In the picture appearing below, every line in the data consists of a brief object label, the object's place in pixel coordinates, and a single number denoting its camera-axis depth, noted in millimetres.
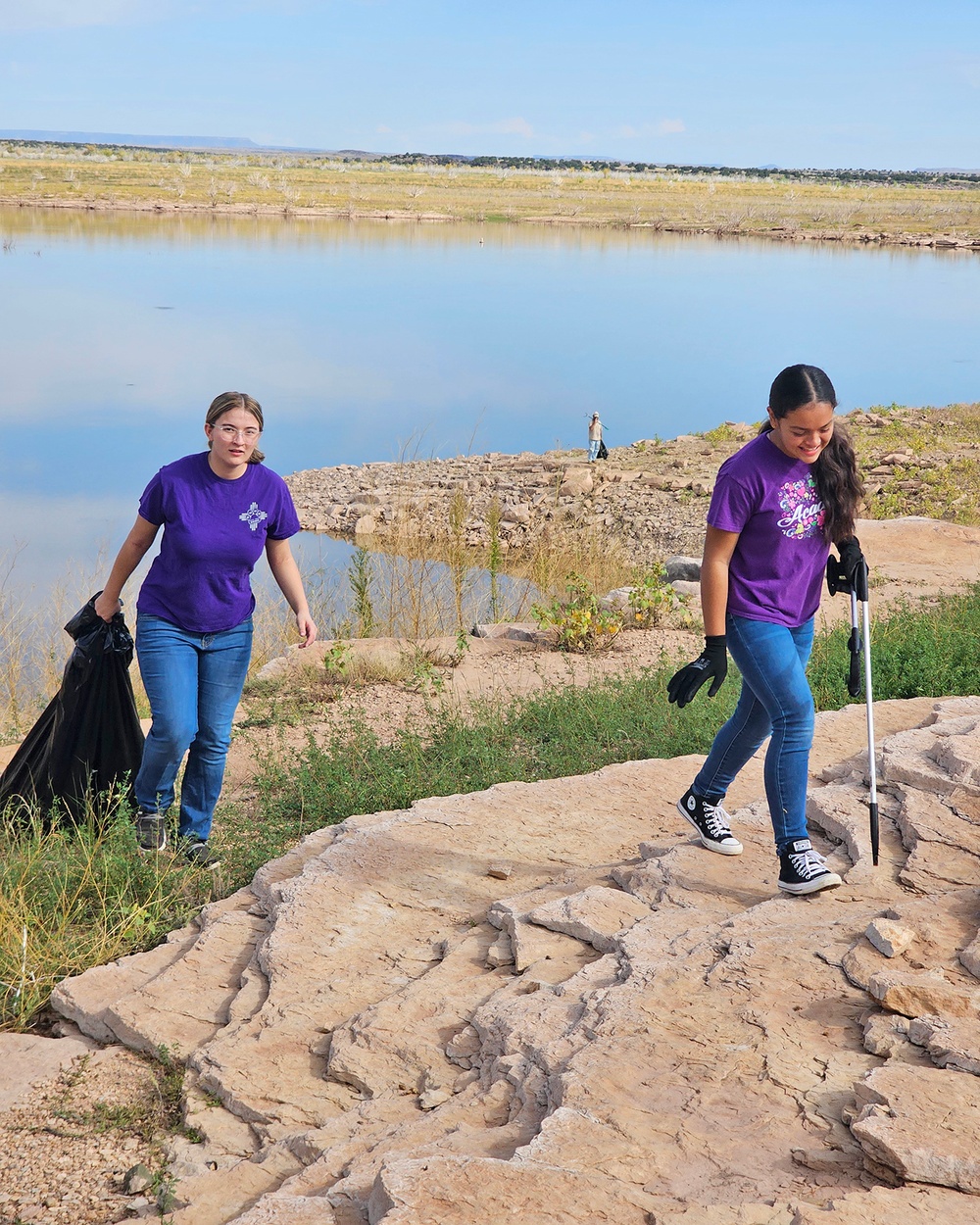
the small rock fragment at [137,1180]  3031
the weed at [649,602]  9203
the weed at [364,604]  8992
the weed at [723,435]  19948
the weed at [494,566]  10094
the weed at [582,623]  8641
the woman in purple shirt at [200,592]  4562
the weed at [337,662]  7949
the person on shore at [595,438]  18125
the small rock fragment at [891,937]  3285
